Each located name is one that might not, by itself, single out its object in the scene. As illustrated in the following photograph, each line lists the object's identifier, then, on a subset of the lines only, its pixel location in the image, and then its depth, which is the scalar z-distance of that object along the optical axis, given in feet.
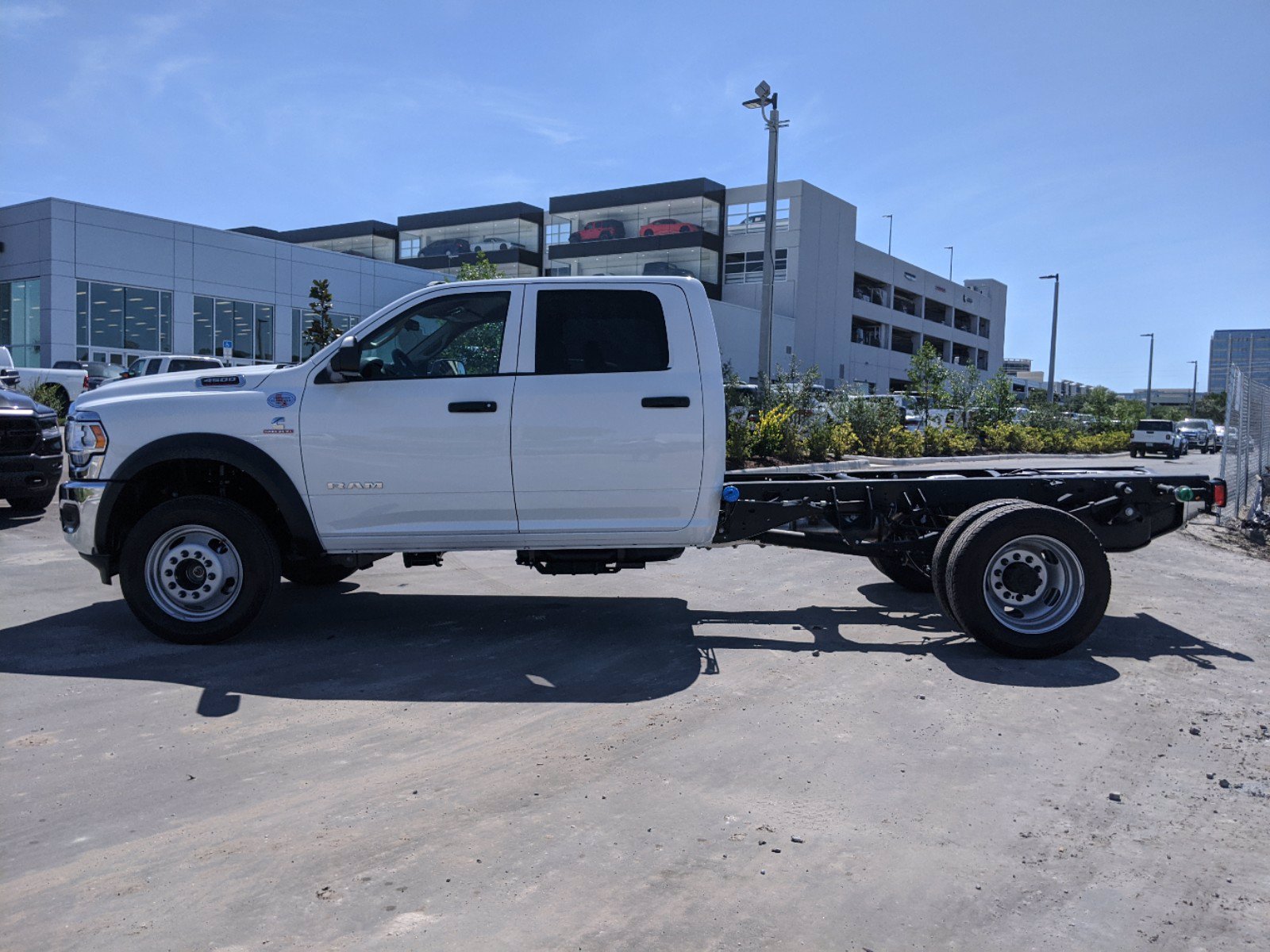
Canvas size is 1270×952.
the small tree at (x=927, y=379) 112.98
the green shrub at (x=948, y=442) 98.99
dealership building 109.09
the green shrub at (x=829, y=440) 71.67
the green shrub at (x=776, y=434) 64.69
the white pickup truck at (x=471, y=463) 19.97
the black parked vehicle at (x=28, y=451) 34.63
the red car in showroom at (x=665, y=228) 183.93
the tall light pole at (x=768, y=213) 70.74
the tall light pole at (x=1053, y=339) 160.97
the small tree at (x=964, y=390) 120.78
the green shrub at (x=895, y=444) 87.55
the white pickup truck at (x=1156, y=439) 133.39
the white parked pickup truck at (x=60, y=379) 77.51
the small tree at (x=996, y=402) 123.24
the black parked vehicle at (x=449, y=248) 200.64
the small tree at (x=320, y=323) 70.49
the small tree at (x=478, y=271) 101.91
